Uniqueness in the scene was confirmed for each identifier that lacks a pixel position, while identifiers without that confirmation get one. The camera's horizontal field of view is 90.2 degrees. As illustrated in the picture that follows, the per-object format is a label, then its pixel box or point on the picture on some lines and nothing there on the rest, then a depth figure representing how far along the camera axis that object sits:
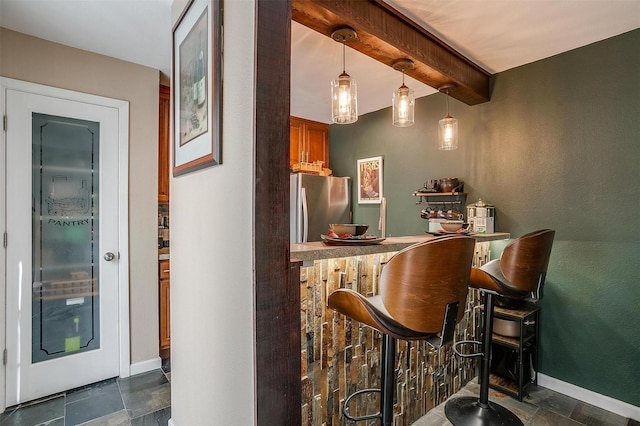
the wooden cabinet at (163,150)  2.95
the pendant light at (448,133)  2.72
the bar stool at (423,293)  1.20
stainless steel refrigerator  3.71
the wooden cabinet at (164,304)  2.84
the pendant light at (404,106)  2.44
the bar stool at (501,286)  1.79
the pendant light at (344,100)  2.16
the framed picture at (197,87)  1.24
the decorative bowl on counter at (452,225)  2.20
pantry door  2.20
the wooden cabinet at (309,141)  4.08
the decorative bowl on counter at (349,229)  1.64
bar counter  1.49
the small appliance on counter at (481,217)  2.62
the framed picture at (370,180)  3.85
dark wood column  1.04
